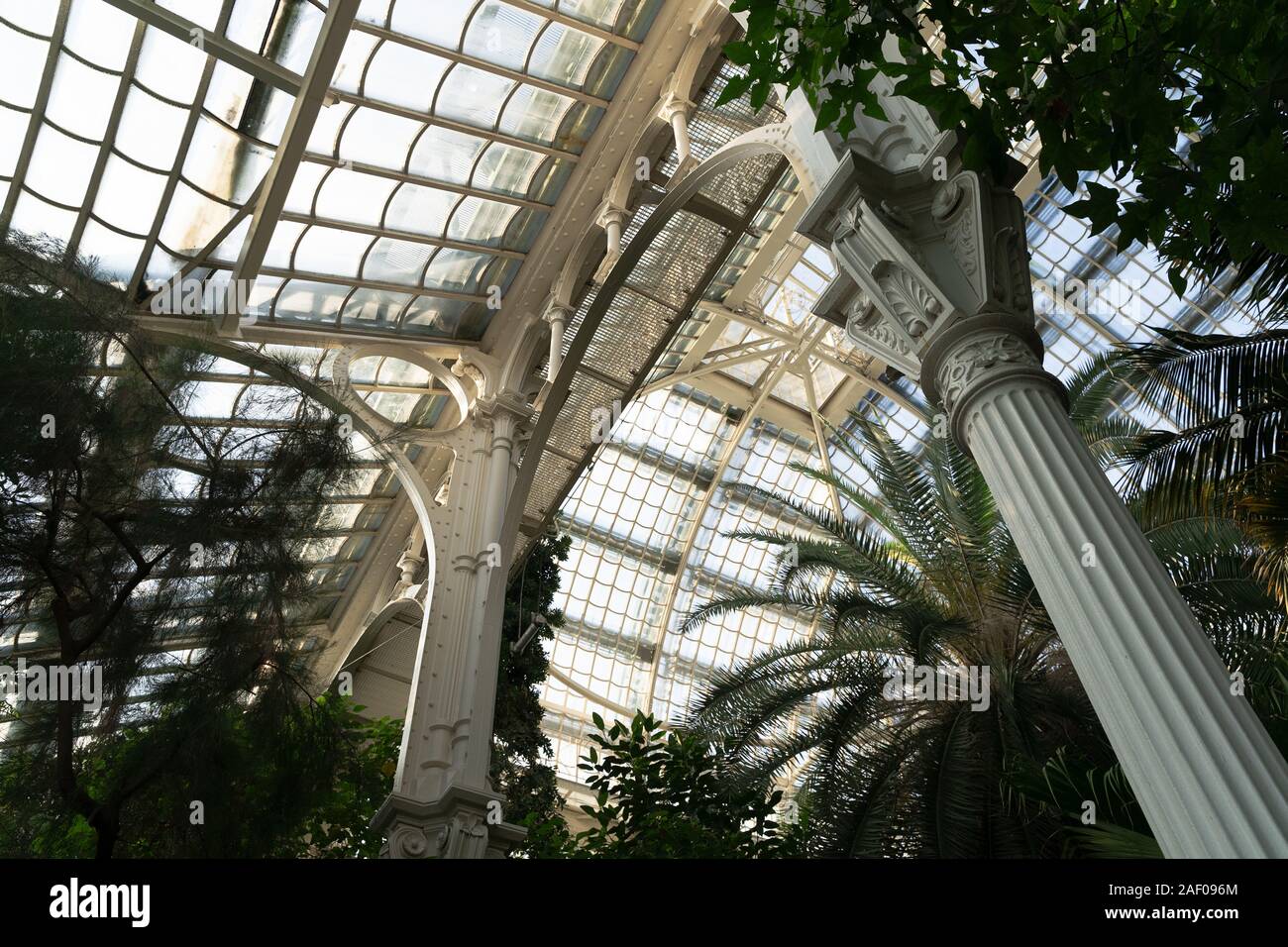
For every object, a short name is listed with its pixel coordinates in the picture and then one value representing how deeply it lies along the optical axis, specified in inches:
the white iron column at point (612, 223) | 493.7
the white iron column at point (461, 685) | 401.4
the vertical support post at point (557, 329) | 513.0
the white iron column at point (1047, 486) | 134.6
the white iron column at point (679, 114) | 447.5
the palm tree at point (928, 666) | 383.2
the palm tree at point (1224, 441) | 333.4
